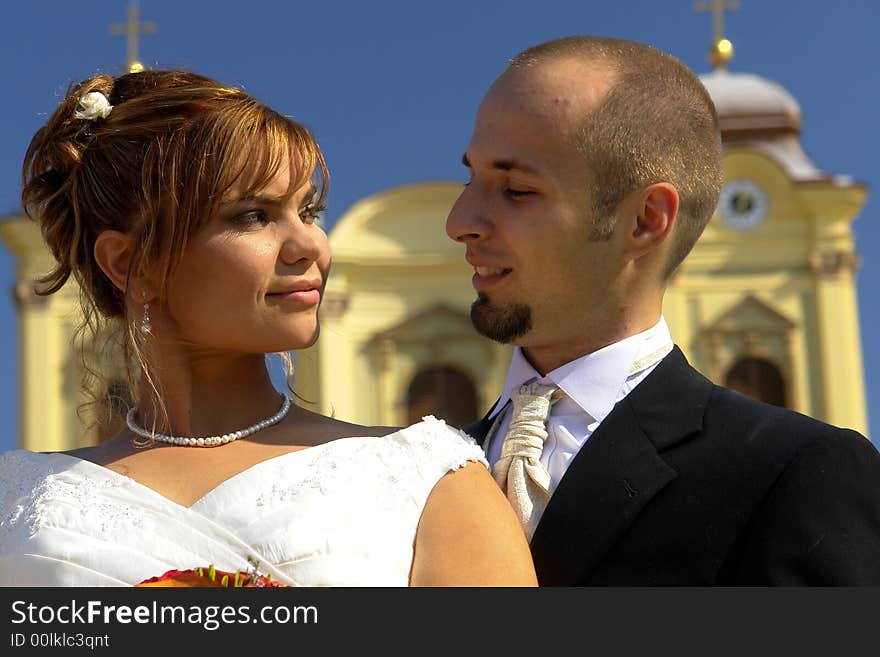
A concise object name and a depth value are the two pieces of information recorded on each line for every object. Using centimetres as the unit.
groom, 309
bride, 304
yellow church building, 2488
